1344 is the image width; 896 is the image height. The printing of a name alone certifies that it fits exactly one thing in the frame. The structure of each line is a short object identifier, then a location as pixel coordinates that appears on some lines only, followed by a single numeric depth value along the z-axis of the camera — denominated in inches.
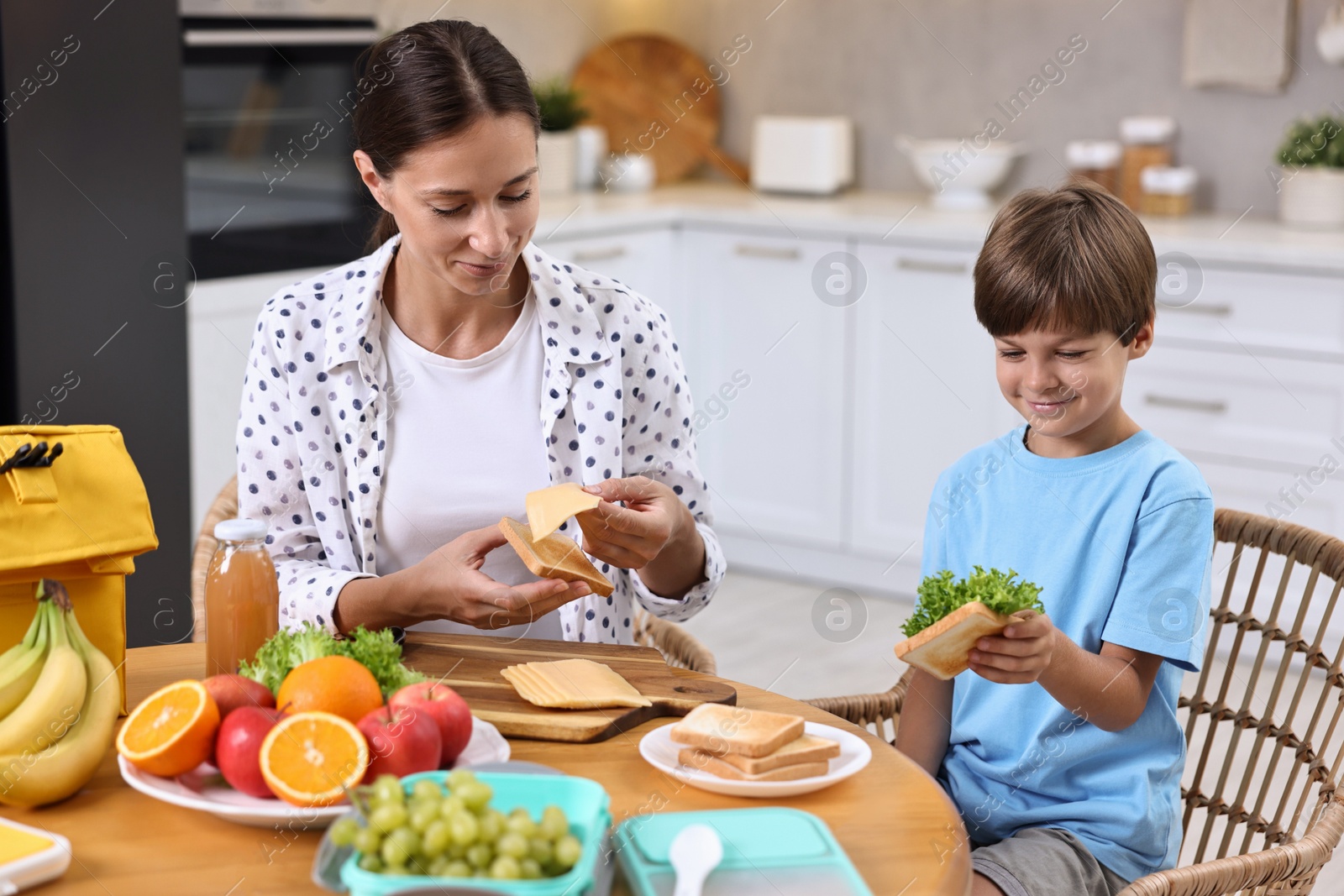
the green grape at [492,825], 93.7
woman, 117.0
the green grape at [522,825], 93.8
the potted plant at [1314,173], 200.3
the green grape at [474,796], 94.3
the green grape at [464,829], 93.3
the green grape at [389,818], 93.8
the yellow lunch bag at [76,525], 104.9
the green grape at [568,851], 93.8
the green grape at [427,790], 94.5
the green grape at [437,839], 93.4
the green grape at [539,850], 93.9
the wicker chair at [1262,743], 104.1
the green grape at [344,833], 94.0
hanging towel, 213.5
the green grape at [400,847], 93.6
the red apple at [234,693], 101.1
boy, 110.8
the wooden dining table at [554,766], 97.9
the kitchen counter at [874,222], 185.8
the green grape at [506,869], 93.1
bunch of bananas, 101.0
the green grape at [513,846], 93.4
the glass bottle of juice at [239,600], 107.1
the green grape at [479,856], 93.6
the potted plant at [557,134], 240.2
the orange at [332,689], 100.2
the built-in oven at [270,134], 186.5
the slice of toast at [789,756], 102.7
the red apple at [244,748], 99.3
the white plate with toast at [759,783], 102.4
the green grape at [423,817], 93.8
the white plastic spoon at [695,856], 96.6
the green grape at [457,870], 93.3
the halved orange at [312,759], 98.8
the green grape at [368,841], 93.8
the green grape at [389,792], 94.2
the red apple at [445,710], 100.9
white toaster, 245.0
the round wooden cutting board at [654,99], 267.5
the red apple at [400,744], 99.2
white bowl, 229.4
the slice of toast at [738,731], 102.9
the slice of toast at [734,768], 102.7
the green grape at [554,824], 94.2
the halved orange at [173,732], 99.8
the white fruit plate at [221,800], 98.9
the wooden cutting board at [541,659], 106.4
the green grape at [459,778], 95.0
